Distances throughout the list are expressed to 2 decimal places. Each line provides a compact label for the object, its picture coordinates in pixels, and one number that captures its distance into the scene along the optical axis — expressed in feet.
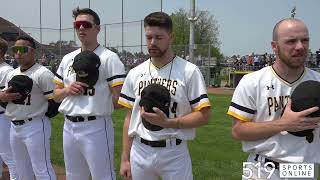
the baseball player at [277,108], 9.85
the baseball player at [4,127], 20.75
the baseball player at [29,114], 17.48
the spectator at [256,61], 93.74
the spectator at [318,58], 83.81
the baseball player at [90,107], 14.76
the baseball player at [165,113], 12.03
